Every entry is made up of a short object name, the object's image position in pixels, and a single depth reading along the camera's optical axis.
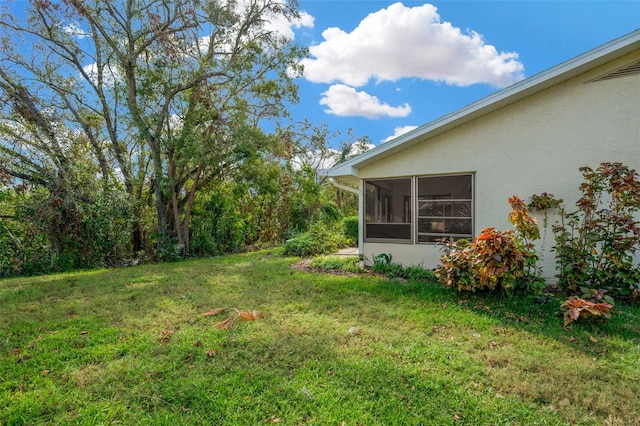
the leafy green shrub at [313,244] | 10.17
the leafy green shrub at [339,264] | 7.48
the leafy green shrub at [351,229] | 13.59
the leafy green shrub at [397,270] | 6.55
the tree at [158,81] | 9.73
